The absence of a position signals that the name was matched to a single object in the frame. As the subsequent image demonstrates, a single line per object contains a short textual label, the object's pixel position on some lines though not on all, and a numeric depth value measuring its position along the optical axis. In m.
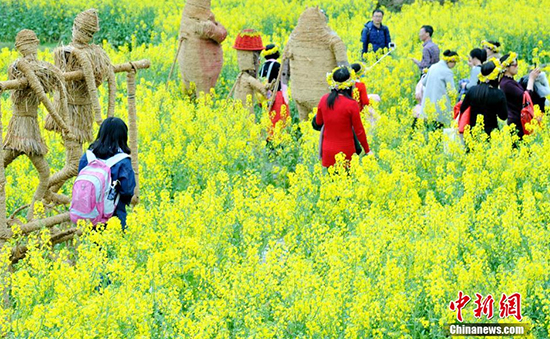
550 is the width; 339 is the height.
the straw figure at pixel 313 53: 20.06
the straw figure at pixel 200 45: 22.86
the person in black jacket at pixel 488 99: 16.98
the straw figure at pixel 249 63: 21.30
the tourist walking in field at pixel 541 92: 20.25
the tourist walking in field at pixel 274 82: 20.28
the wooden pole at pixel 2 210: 11.70
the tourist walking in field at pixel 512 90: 18.19
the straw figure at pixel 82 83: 13.62
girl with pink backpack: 12.43
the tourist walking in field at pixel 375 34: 29.00
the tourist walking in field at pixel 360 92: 18.89
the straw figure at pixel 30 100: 12.17
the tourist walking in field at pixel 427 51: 24.02
